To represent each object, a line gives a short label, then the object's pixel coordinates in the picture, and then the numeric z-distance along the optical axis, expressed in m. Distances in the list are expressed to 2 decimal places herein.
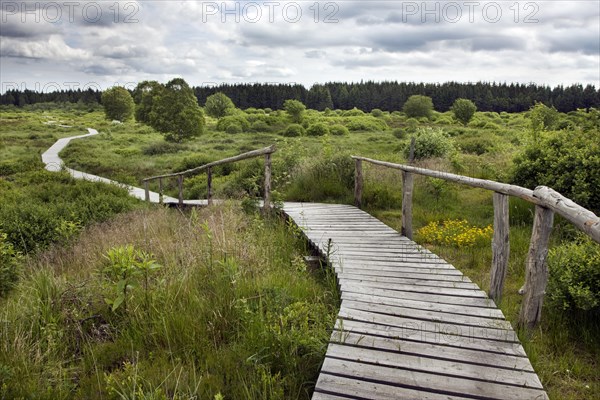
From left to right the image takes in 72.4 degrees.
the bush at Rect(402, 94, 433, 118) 68.06
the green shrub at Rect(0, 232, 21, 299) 5.54
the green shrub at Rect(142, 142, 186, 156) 32.97
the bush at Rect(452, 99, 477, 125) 57.22
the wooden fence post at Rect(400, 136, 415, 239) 5.81
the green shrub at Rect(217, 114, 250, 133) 53.11
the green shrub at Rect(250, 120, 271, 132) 54.16
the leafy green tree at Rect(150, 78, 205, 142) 34.41
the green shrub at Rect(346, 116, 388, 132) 57.13
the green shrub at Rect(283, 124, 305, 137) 47.78
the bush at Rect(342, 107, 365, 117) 82.19
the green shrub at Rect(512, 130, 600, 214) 6.59
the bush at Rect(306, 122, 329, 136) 48.22
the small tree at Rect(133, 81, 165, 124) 38.12
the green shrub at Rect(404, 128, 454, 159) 15.04
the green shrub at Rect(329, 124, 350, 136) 49.57
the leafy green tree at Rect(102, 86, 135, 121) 64.81
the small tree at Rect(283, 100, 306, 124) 59.50
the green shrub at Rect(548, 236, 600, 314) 3.48
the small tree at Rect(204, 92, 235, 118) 71.56
